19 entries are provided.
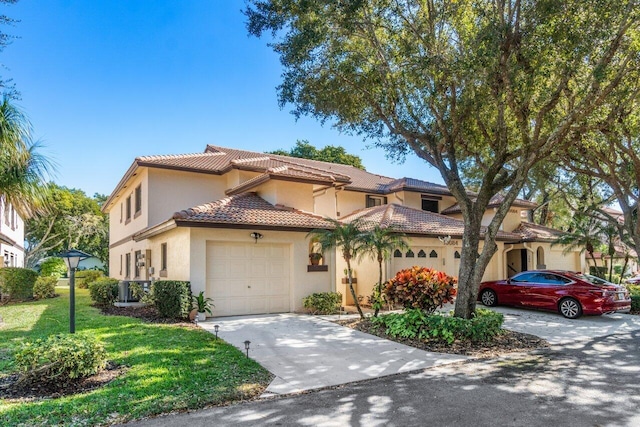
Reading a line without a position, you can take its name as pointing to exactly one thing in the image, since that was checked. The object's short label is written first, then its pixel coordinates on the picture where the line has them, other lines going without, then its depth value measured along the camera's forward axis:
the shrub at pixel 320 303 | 13.51
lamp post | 7.47
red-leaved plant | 11.45
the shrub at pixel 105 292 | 15.78
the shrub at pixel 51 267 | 24.80
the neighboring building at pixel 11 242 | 22.15
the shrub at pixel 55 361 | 5.97
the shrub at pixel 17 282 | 17.92
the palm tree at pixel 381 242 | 11.28
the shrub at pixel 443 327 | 9.39
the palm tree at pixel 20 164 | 9.15
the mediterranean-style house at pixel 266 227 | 12.80
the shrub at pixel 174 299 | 11.52
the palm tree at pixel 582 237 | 19.13
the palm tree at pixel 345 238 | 11.23
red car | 13.56
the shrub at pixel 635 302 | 15.45
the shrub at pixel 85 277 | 28.22
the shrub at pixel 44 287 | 19.88
